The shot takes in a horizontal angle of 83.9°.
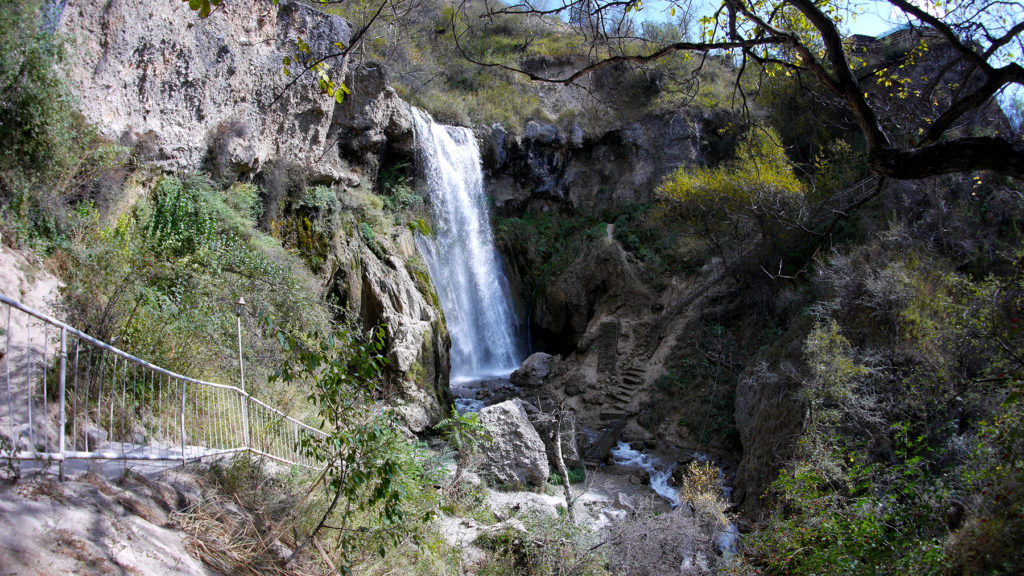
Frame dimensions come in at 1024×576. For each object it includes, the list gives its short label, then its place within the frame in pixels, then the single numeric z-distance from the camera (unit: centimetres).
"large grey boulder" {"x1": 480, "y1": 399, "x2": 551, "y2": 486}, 1059
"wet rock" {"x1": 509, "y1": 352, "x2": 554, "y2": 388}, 1736
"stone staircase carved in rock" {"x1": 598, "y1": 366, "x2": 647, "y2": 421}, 1617
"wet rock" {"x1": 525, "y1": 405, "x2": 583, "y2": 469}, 1218
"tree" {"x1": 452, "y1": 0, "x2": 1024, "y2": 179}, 323
